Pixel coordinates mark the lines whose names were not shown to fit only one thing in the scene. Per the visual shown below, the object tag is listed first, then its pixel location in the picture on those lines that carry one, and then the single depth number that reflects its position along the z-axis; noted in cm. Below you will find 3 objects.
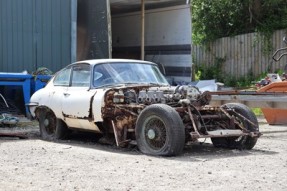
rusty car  847
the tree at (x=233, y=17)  2103
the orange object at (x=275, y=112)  1252
